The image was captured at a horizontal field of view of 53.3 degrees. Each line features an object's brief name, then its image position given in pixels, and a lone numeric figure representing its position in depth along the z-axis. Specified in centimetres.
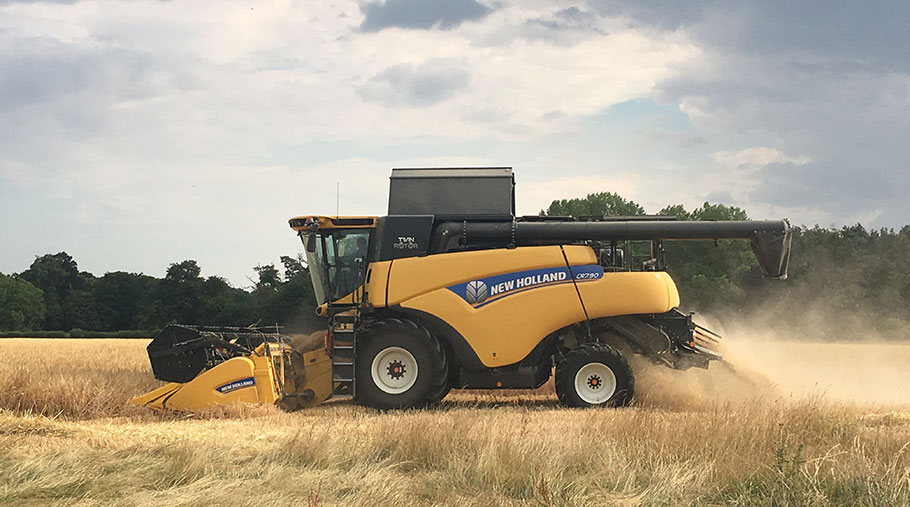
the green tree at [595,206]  4665
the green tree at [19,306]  7050
